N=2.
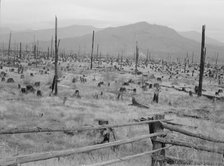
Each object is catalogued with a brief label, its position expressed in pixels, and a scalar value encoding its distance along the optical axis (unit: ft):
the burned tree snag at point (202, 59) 88.02
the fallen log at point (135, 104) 71.87
